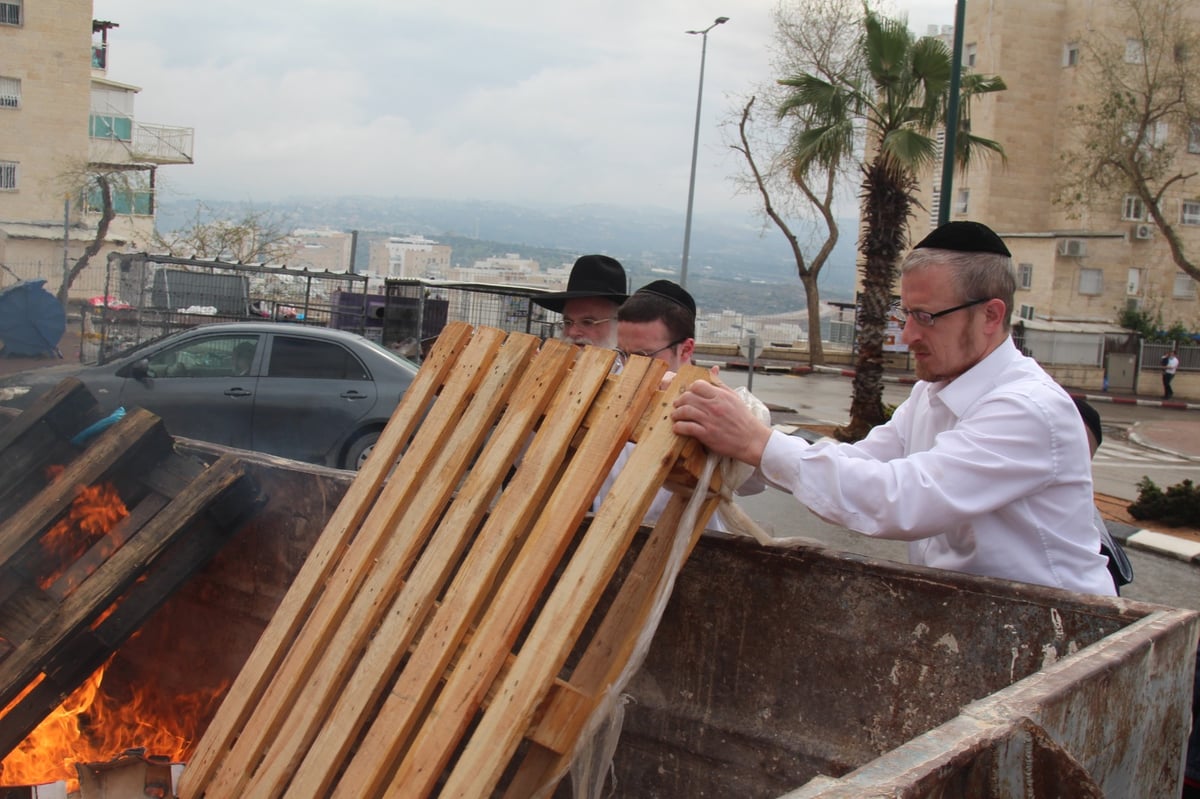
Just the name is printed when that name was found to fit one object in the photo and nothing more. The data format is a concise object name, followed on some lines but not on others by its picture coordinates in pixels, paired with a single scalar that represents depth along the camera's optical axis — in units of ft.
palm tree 55.42
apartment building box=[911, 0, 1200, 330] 145.69
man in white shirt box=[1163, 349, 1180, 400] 121.19
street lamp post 110.32
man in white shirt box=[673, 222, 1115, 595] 8.45
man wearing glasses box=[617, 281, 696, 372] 12.84
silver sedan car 35.19
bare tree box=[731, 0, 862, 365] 111.96
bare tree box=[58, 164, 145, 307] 83.82
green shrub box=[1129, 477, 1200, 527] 40.93
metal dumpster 6.63
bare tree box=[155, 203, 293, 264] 102.63
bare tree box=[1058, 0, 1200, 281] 124.88
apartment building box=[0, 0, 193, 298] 133.28
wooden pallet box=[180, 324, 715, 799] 8.10
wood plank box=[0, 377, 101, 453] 12.73
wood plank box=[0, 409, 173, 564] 11.91
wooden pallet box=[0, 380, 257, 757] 11.07
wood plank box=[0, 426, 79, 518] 12.62
